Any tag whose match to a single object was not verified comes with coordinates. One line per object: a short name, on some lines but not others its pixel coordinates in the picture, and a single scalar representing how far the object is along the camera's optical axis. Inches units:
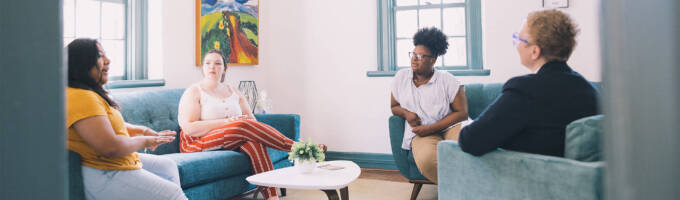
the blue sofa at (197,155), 113.6
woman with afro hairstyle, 127.6
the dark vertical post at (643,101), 11.8
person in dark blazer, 65.7
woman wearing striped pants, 127.8
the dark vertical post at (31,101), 15.1
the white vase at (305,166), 111.0
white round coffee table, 100.2
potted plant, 110.3
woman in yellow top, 75.3
